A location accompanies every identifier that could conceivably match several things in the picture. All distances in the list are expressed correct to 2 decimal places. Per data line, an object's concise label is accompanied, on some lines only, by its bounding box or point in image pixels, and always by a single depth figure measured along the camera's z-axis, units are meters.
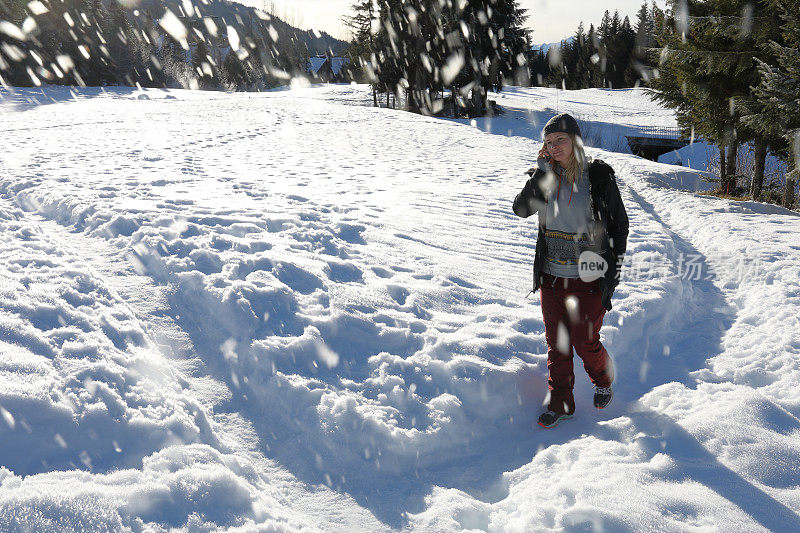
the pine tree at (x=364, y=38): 34.59
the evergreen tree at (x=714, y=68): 8.95
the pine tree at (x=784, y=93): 6.89
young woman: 2.96
